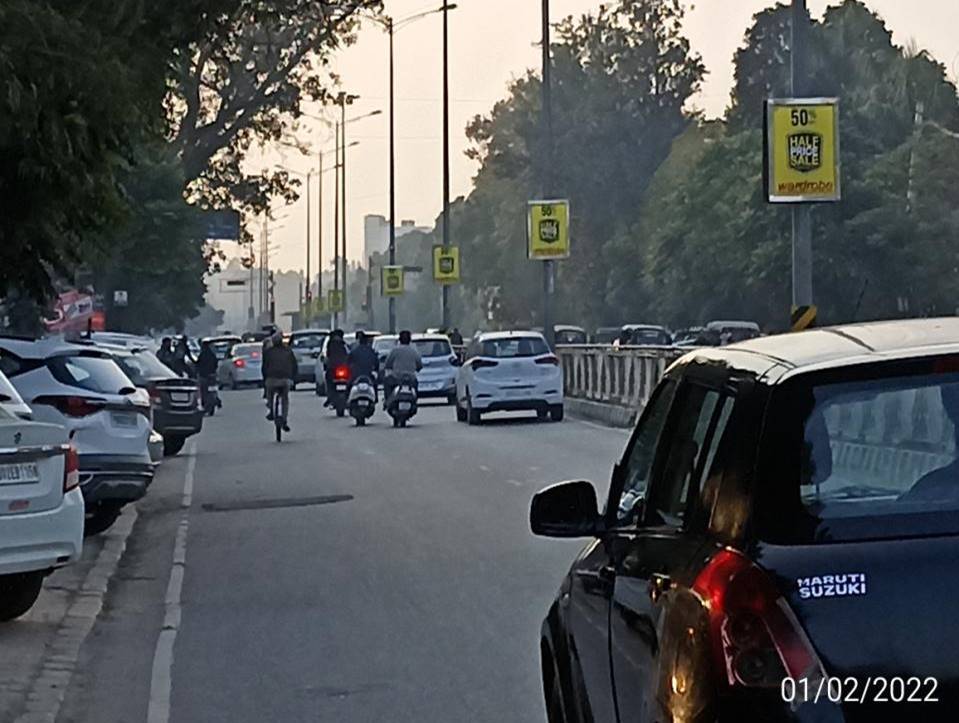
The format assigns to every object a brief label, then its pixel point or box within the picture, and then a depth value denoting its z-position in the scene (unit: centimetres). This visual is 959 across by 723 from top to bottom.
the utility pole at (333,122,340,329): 10788
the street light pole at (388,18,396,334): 7256
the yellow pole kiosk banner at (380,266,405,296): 6950
